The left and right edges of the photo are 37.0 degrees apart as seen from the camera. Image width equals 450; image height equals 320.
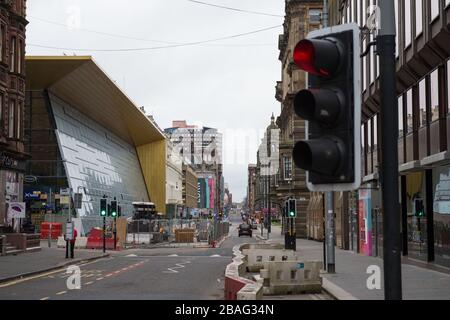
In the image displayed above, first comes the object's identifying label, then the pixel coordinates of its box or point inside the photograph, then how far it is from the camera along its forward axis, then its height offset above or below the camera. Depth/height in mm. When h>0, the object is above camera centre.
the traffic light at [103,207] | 43062 +298
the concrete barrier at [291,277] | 17906 -1805
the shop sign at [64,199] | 52312 +1003
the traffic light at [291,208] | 39188 +150
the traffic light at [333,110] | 4770 +721
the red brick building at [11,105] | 38719 +6499
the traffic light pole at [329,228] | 22966 -628
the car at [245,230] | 83812 -2386
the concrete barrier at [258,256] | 25572 -1742
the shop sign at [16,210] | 37200 +121
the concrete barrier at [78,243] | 47750 -2206
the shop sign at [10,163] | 38094 +2913
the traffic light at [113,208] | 43969 +205
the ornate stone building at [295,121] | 67125 +9066
